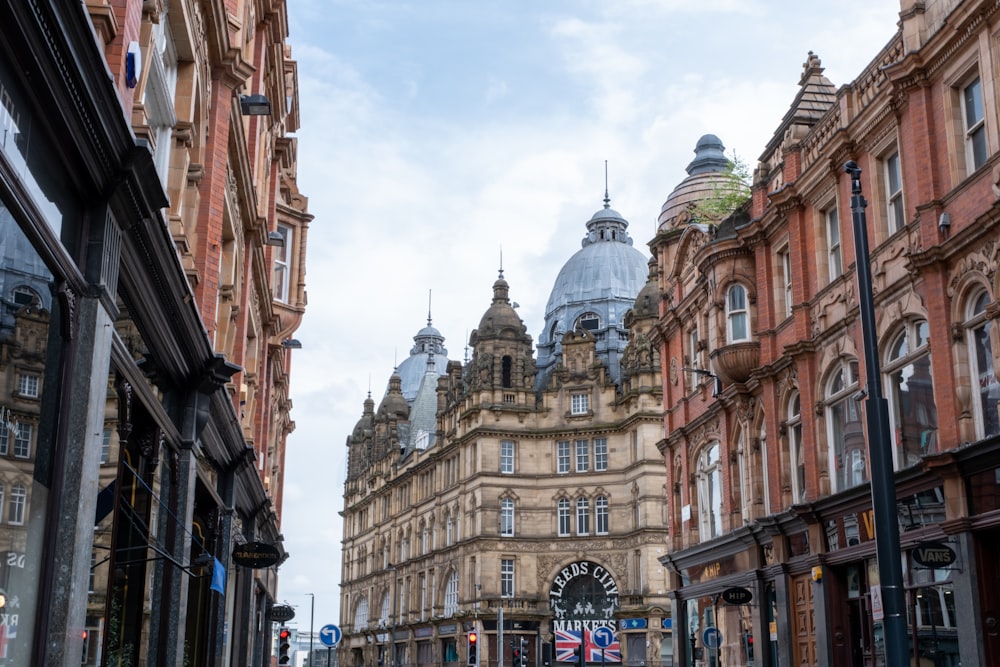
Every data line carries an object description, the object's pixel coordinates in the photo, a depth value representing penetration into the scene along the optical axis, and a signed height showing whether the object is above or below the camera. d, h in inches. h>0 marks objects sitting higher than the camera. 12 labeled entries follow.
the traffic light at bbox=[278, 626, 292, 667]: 1630.2 -19.7
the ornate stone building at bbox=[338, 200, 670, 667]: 2659.9 +324.0
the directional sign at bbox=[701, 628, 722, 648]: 1157.1 -6.6
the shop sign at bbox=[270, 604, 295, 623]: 1626.7 +26.0
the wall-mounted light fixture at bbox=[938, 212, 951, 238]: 748.0 +265.2
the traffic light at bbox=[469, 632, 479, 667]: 2111.6 -36.0
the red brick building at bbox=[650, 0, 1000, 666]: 714.2 +209.5
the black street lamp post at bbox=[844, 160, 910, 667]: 452.4 +58.1
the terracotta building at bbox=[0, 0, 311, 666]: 303.0 +115.0
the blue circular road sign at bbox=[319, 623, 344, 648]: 1422.2 -4.7
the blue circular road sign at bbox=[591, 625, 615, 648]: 2564.0 -12.6
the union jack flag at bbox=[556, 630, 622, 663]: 2516.1 -35.3
